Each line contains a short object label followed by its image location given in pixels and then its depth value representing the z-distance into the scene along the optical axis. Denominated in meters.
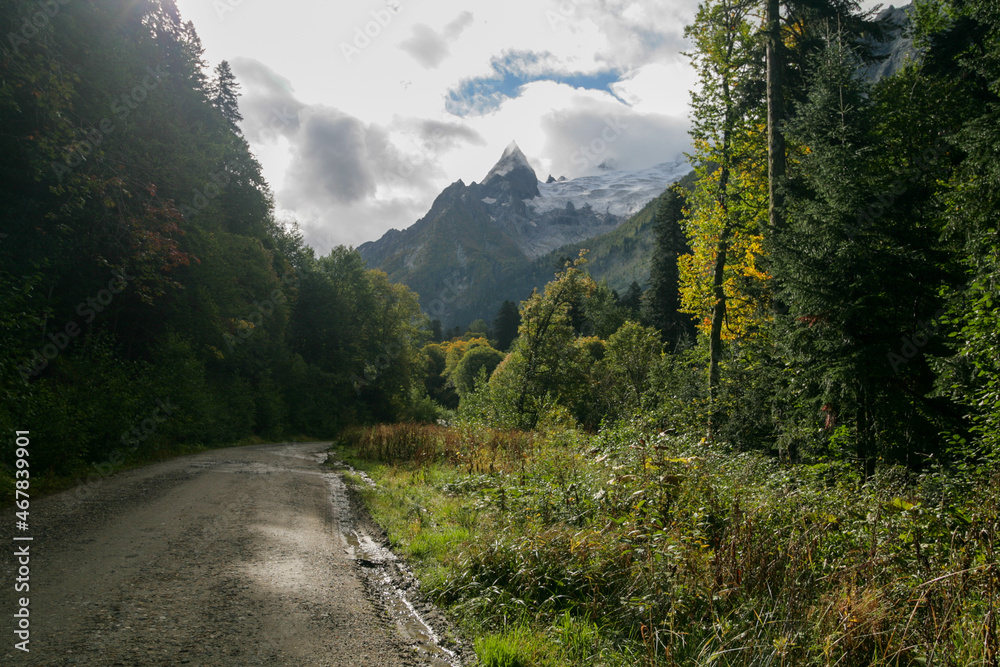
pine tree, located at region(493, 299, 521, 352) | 97.06
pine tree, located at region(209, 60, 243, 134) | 46.84
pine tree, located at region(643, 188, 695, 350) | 48.56
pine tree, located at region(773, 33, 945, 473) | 9.37
